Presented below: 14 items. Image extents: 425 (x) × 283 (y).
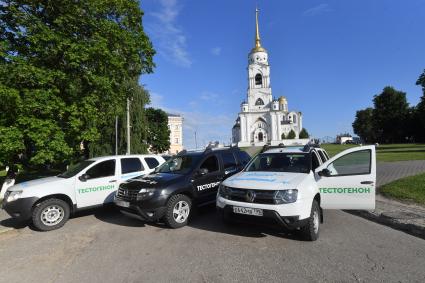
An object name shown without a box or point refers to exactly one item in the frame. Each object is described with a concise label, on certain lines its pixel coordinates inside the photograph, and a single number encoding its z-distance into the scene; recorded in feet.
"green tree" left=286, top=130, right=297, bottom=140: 340.35
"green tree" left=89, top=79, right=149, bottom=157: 86.39
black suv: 22.82
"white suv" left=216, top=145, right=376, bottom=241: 18.60
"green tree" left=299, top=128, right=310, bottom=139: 378.42
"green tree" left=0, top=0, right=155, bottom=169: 35.91
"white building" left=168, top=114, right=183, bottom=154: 337.52
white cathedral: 337.84
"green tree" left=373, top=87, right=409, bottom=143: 228.22
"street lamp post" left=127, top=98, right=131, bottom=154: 76.52
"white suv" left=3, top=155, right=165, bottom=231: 24.76
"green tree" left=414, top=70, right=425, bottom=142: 120.78
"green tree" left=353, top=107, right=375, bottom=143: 287.28
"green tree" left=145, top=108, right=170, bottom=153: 186.91
